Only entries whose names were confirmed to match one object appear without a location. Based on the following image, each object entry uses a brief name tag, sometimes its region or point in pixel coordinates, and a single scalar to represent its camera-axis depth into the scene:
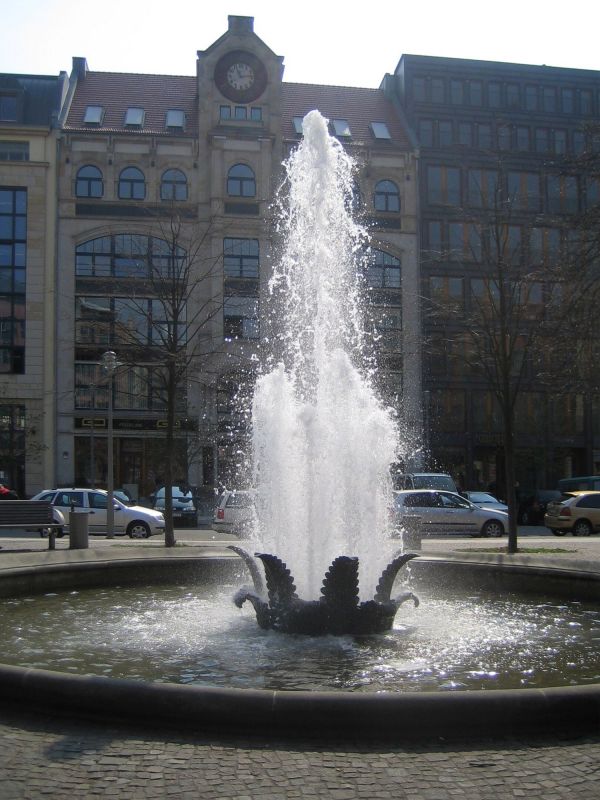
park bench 16.80
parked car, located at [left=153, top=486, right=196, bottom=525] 31.73
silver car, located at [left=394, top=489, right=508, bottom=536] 26.67
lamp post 23.78
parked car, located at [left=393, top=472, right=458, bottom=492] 32.72
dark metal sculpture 8.25
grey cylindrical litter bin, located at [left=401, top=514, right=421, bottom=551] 16.86
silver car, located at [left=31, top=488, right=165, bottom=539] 26.81
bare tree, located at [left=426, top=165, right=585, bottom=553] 16.86
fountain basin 4.86
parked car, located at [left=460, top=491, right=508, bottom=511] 32.19
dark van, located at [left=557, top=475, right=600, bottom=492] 36.50
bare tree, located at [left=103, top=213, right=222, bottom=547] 25.50
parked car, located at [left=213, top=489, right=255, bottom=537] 24.42
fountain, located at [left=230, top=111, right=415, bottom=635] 8.45
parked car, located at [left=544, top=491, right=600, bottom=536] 29.25
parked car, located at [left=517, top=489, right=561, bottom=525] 36.78
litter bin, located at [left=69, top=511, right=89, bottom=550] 16.09
